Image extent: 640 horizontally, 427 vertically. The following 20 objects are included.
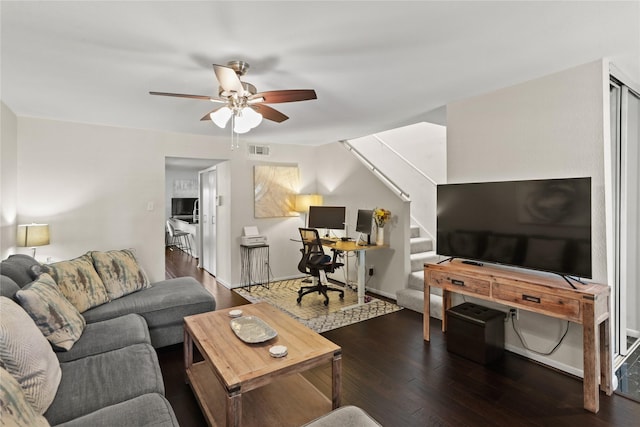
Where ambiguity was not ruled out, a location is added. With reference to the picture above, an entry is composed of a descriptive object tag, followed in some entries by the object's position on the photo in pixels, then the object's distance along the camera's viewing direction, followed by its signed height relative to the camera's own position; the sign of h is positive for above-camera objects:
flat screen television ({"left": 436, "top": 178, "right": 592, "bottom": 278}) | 2.27 -0.09
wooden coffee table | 1.71 -0.89
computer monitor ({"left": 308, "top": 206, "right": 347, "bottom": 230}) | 5.02 -0.05
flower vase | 4.48 -0.33
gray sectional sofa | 1.37 -0.84
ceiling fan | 2.19 +0.85
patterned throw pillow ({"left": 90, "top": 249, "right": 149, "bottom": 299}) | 3.06 -0.59
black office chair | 4.26 -0.67
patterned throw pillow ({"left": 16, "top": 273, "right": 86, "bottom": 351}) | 1.89 -0.62
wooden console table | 2.09 -0.65
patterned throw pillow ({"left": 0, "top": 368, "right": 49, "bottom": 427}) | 0.97 -0.63
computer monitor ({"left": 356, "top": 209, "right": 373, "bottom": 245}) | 4.51 -0.13
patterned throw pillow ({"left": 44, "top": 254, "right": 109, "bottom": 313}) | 2.61 -0.59
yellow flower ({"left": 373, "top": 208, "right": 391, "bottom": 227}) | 4.38 -0.04
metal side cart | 5.20 -0.87
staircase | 3.79 -0.94
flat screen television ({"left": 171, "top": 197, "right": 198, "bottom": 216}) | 9.36 +0.25
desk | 4.18 -0.62
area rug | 3.65 -1.22
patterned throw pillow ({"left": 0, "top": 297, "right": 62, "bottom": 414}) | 1.35 -0.65
